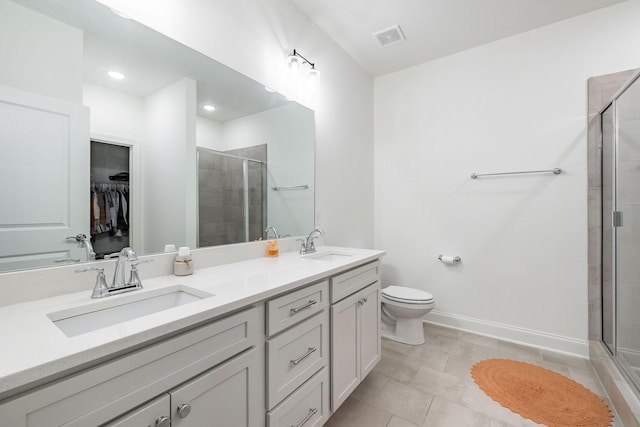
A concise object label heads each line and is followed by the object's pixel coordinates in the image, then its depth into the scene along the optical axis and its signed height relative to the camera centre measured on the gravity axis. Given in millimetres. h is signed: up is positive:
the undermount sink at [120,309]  832 -321
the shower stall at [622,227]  1654 -96
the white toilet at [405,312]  2230 -806
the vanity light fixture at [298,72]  1953 +1029
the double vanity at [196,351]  567 -371
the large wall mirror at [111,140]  910 +307
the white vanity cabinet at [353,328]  1410 -647
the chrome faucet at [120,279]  955 -235
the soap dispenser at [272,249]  1758 -224
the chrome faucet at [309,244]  1941 -221
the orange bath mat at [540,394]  1490 -1087
